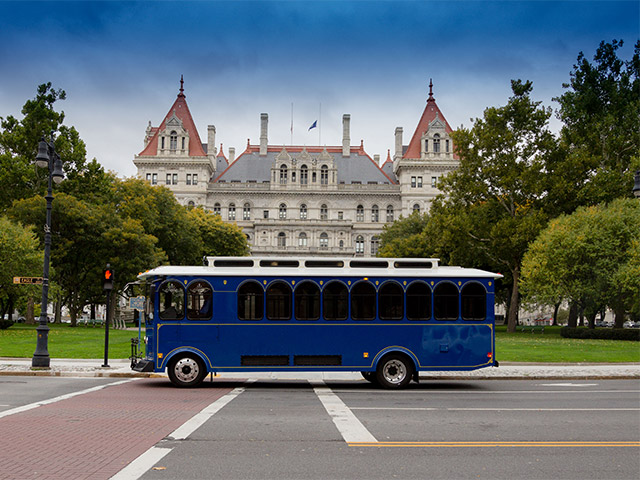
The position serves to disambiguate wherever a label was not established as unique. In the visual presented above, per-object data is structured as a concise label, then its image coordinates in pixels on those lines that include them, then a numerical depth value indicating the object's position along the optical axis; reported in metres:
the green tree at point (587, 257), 40.62
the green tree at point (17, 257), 40.25
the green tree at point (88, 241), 49.53
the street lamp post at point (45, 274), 20.17
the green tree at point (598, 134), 48.41
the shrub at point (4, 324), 45.81
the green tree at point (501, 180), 49.81
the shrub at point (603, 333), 40.14
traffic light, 21.34
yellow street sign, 21.45
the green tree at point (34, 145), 52.69
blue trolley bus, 16.14
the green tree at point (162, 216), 58.53
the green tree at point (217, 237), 73.94
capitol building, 102.31
